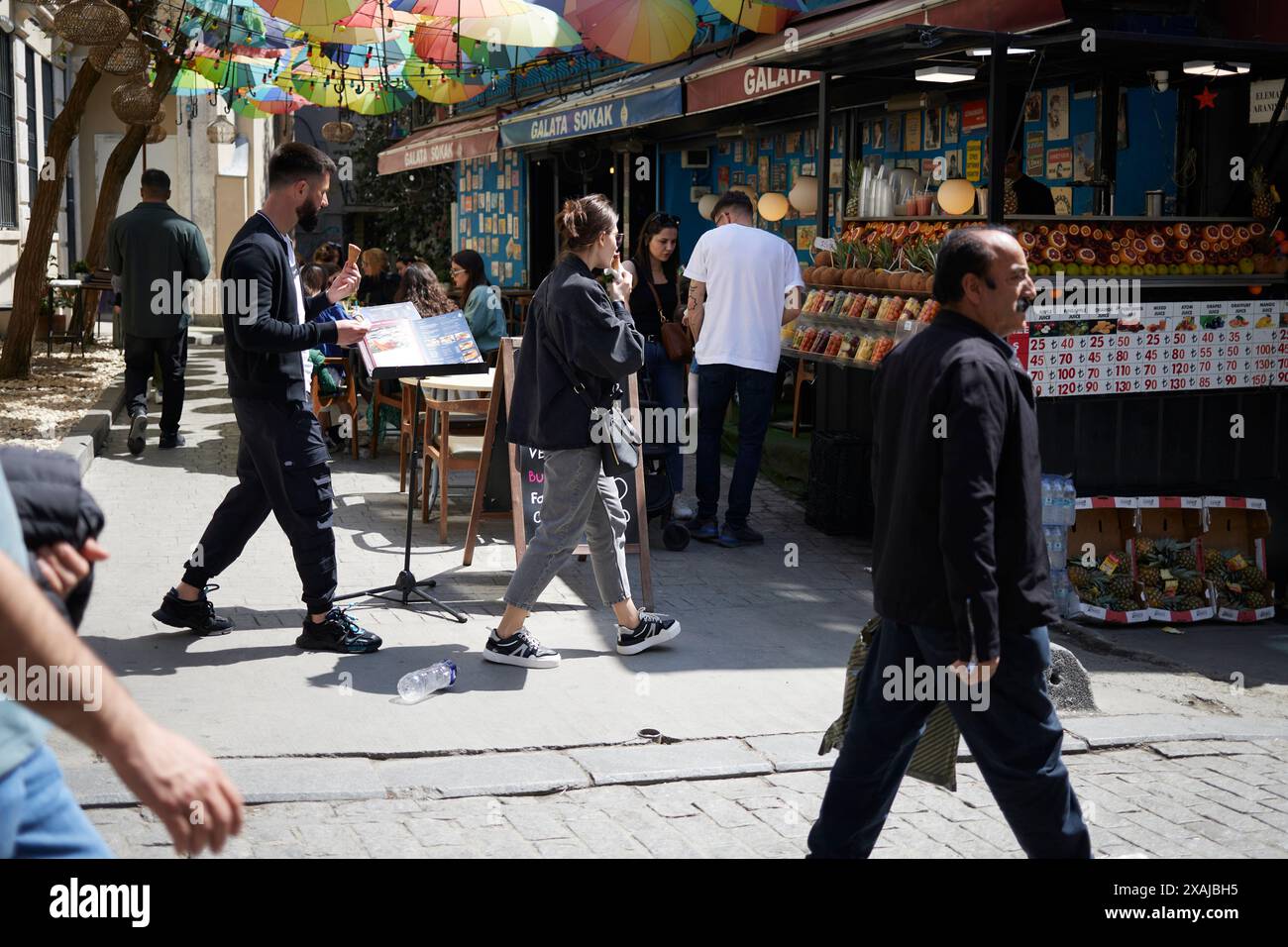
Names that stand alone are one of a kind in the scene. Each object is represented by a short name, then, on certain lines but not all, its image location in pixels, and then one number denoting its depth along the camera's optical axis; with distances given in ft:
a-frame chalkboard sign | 23.79
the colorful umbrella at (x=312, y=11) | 40.19
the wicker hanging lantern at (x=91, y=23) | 38.06
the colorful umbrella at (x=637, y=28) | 41.52
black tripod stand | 23.53
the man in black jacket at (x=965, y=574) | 11.43
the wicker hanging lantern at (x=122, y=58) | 41.70
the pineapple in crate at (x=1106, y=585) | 24.26
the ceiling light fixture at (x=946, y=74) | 29.14
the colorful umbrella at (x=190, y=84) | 70.03
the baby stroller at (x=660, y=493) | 28.43
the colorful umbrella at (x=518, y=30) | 43.55
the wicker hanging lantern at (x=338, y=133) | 67.77
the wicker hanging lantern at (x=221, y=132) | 83.46
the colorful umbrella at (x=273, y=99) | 73.00
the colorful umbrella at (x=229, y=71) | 63.05
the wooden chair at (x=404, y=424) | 33.37
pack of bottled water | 23.97
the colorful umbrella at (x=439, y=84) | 58.08
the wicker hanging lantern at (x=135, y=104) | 46.44
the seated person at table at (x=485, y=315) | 32.73
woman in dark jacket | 19.90
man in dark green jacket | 38.99
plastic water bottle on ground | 18.84
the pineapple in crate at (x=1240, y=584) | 24.86
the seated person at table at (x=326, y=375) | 36.58
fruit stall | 24.54
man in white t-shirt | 28.84
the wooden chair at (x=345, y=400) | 36.88
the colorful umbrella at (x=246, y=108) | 77.27
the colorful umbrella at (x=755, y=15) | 39.32
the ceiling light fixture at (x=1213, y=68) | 25.79
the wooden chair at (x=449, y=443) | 27.55
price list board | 24.35
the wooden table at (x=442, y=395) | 27.86
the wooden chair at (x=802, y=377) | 37.99
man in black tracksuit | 19.62
